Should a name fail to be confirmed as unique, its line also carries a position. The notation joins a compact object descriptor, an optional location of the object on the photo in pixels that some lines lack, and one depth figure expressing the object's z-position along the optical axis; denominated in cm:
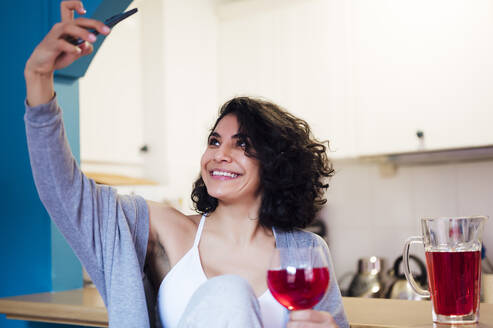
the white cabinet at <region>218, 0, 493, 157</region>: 236
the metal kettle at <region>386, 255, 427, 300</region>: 244
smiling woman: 110
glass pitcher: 120
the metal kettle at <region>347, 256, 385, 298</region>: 262
